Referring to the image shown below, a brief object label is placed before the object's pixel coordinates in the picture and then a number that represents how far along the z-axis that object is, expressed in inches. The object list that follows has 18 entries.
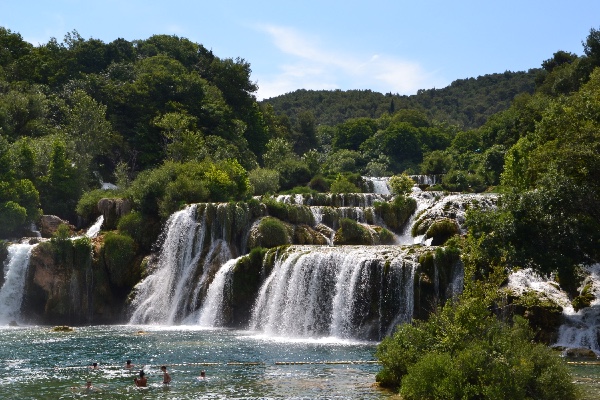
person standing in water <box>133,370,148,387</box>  964.6
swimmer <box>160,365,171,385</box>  984.3
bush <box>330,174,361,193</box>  2544.3
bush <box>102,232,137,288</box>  1899.6
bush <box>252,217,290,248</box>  1835.6
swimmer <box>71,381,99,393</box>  946.1
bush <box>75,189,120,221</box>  2176.4
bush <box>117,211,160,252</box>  1983.3
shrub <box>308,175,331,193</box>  2876.5
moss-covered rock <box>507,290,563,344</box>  1256.8
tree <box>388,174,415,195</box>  2369.6
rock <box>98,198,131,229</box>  2094.0
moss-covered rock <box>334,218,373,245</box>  1865.2
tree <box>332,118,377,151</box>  5191.9
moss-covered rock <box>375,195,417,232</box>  2018.9
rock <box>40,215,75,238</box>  2124.8
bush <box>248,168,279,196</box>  2498.3
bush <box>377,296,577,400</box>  768.9
